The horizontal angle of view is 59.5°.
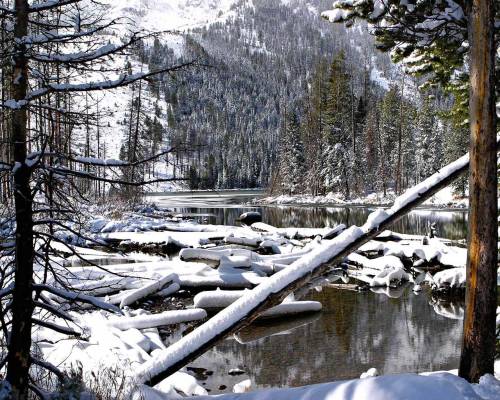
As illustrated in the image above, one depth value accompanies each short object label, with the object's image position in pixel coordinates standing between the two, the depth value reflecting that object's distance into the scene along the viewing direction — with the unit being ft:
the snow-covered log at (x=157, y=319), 32.37
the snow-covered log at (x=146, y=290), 39.31
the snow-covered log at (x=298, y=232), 78.59
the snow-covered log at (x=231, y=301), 38.17
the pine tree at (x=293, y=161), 180.34
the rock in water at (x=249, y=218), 107.34
